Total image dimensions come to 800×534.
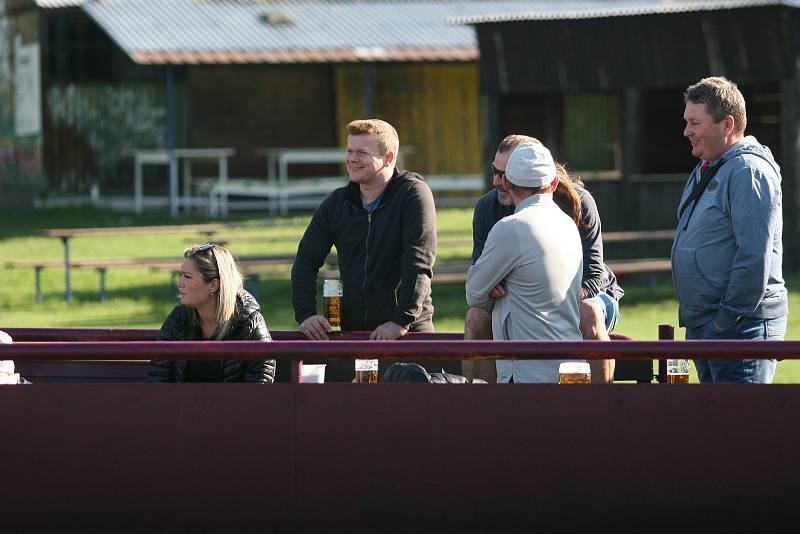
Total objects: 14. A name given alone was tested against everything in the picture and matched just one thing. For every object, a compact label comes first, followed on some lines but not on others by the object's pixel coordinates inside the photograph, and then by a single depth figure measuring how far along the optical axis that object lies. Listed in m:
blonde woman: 12.10
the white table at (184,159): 54.12
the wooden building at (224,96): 57.34
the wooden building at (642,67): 35.22
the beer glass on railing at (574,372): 10.91
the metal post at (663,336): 12.27
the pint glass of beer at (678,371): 11.48
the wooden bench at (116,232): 32.67
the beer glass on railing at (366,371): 11.41
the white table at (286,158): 54.00
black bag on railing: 11.17
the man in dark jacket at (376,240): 13.49
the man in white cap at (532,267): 11.44
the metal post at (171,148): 53.47
